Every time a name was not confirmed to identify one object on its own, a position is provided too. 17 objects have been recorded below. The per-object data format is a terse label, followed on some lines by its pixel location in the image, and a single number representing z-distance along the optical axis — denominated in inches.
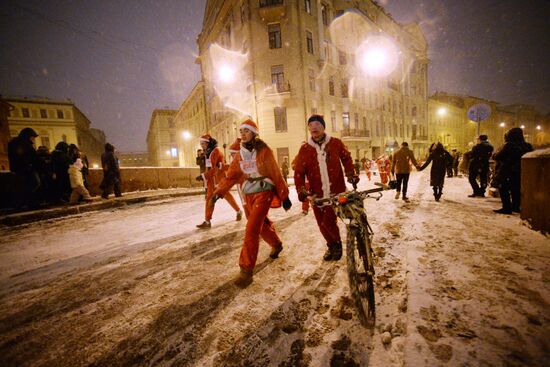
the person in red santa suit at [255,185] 116.0
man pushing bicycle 129.3
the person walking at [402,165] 294.2
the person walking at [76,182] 319.6
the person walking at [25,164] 266.7
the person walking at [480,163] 288.7
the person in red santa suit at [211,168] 216.2
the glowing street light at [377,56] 1136.8
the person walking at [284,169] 600.4
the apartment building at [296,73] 886.4
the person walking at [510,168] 195.9
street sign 302.7
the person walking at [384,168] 470.0
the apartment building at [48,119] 1979.6
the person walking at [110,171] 350.9
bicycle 79.6
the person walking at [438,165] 284.7
